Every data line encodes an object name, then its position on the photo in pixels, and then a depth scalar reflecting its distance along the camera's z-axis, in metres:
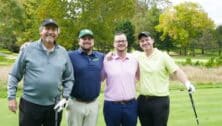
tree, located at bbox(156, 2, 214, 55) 46.51
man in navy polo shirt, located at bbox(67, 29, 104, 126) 4.53
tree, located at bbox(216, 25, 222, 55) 51.03
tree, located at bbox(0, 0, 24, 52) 31.31
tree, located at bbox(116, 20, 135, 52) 40.67
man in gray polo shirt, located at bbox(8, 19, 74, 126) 4.16
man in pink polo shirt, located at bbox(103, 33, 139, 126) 4.60
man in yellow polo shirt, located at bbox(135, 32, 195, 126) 4.67
